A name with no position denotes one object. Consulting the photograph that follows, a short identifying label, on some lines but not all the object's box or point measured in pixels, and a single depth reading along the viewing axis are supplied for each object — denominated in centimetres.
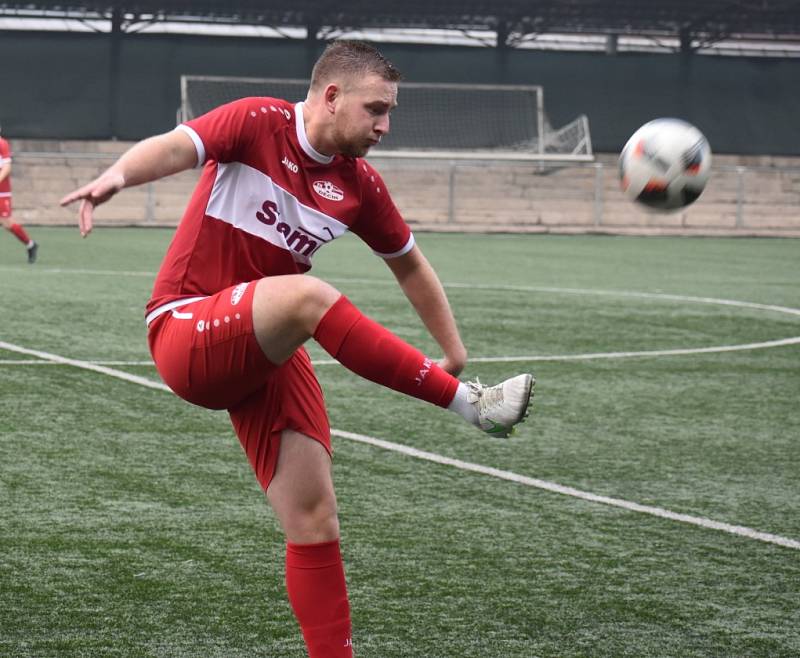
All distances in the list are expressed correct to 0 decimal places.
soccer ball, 1016
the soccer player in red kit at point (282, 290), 692
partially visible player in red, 3403
